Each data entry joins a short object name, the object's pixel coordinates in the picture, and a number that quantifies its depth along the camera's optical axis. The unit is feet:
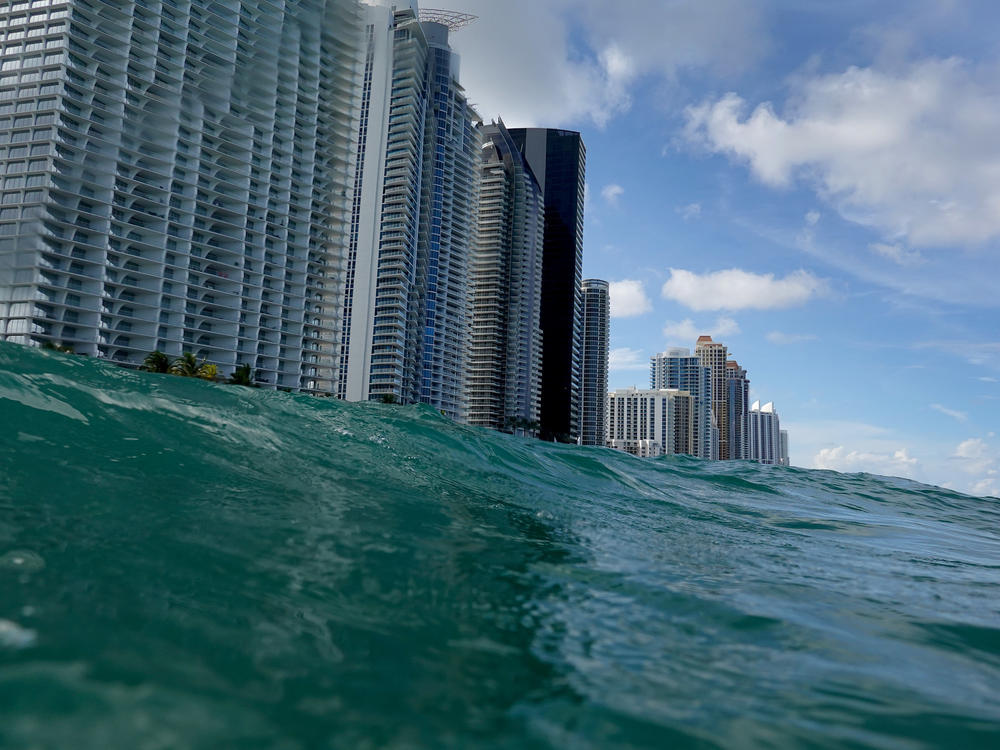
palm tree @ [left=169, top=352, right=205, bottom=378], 233.76
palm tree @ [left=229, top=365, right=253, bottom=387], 258.16
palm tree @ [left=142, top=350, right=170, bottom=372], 238.89
